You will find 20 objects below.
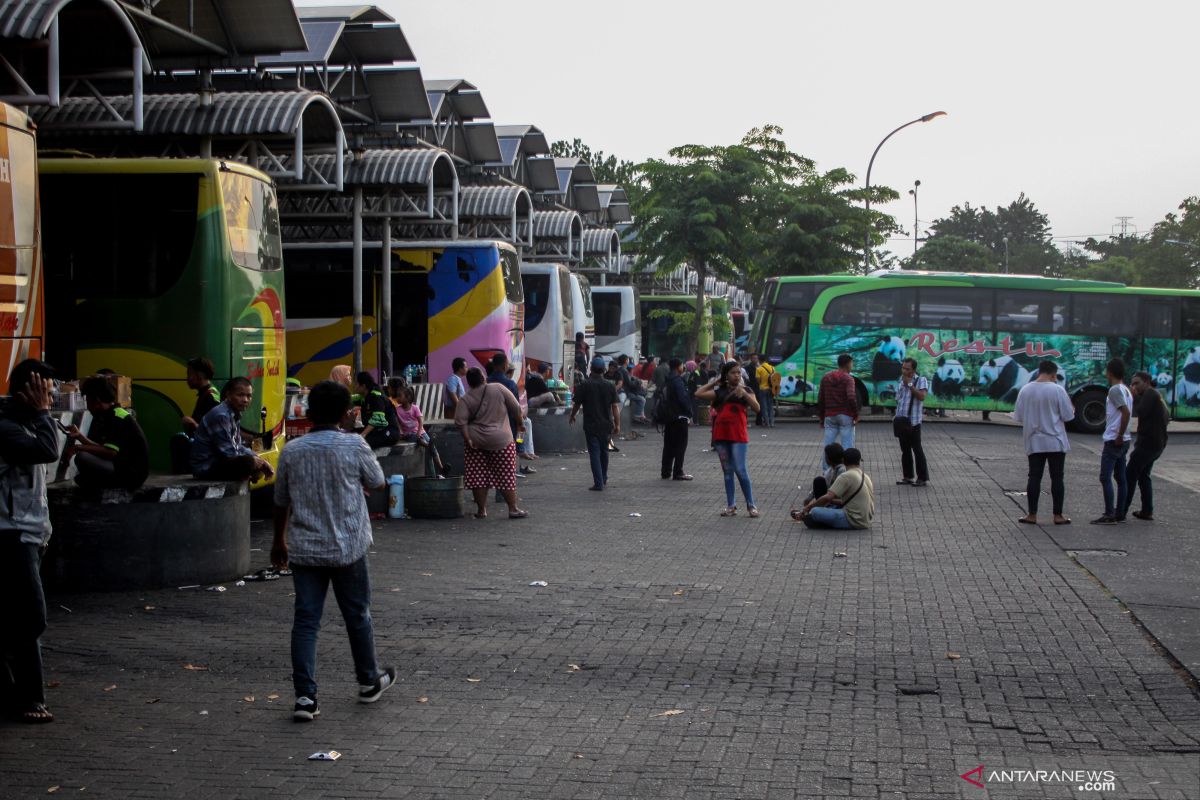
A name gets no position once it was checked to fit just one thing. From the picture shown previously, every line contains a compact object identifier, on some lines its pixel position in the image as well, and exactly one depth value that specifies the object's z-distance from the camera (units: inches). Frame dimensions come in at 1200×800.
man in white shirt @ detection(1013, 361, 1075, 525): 561.3
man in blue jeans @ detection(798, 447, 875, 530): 548.1
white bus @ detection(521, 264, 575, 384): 1229.1
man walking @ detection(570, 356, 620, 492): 681.6
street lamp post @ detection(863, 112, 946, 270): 1617.0
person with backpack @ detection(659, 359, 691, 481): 748.0
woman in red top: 581.6
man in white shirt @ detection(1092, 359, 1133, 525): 571.2
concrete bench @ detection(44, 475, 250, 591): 390.9
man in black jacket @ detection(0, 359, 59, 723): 257.1
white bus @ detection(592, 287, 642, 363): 1662.2
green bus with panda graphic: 1253.7
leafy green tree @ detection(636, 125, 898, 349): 1525.6
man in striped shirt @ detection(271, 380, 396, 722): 262.8
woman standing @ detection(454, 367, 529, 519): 567.8
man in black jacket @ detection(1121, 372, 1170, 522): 569.6
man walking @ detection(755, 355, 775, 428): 1209.4
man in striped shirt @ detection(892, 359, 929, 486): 713.6
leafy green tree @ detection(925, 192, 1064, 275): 5226.4
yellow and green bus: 492.7
